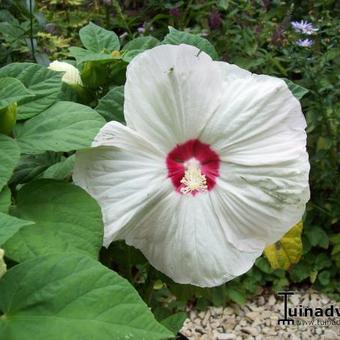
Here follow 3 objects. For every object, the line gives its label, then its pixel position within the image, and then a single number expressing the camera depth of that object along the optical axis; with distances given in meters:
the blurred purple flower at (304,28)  2.30
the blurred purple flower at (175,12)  2.48
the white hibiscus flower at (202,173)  0.68
